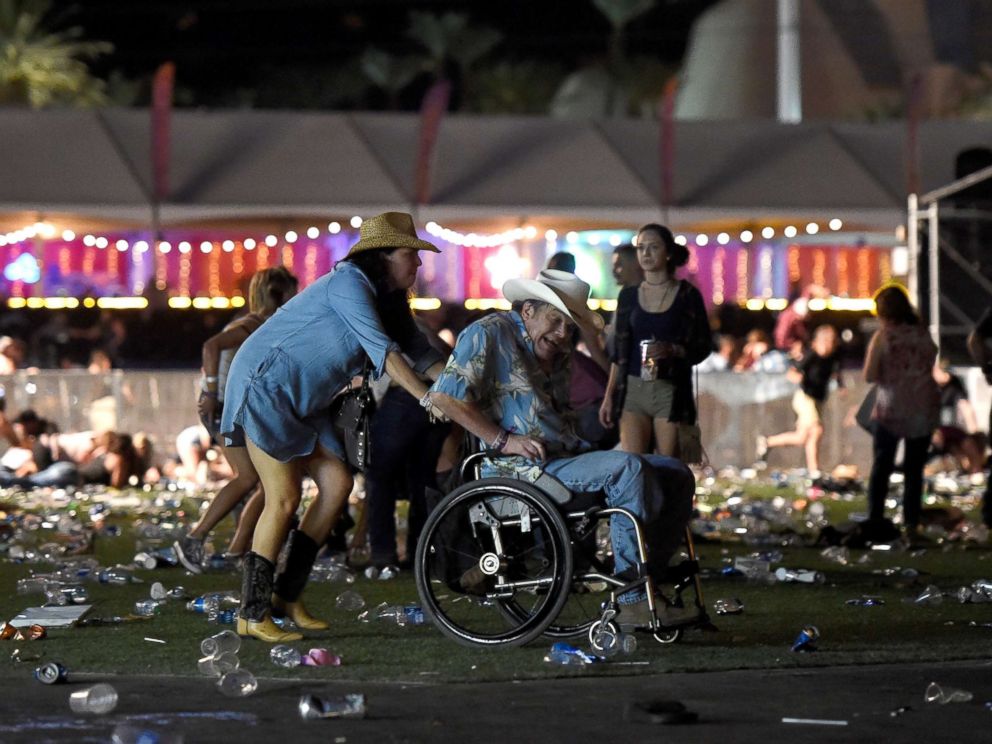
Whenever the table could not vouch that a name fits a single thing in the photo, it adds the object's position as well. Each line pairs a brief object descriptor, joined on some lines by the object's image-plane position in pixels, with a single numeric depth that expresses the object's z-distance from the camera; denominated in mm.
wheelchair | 14734
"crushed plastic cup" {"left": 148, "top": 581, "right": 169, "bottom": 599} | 18687
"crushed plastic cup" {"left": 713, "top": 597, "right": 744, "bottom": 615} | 17469
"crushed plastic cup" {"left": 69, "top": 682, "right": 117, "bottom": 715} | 12320
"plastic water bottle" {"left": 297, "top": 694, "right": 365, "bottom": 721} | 12008
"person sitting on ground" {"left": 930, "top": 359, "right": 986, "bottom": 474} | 38094
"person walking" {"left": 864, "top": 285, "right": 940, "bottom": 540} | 25812
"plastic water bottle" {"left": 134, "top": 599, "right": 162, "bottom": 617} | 17531
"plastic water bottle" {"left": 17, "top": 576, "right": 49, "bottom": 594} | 19328
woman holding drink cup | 19937
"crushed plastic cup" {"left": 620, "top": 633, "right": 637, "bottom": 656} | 14727
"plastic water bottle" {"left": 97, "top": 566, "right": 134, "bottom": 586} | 20437
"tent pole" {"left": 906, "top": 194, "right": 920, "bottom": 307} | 41906
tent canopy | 47094
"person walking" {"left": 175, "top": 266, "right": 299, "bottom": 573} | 21047
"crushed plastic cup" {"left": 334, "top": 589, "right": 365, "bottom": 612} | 17922
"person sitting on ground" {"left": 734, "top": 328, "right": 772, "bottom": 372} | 44894
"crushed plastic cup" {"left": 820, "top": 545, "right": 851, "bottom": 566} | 22798
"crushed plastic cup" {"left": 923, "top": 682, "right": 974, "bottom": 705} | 12609
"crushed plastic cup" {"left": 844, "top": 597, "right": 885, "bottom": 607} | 18328
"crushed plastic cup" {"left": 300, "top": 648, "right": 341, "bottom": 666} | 14219
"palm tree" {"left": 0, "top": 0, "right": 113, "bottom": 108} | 111562
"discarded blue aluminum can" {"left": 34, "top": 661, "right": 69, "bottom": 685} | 13383
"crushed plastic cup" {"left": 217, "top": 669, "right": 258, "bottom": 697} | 12898
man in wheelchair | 14953
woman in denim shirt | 15484
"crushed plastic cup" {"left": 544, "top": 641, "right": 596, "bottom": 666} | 14242
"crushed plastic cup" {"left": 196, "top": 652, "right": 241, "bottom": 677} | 13750
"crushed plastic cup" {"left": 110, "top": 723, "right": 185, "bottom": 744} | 11097
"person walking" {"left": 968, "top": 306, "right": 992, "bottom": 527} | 25109
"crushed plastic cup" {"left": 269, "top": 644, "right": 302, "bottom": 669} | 14250
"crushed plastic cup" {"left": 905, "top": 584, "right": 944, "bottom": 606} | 18281
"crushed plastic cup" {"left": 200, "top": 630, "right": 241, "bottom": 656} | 14383
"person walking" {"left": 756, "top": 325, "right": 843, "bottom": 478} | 38156
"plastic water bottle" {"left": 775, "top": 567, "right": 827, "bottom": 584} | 20172
